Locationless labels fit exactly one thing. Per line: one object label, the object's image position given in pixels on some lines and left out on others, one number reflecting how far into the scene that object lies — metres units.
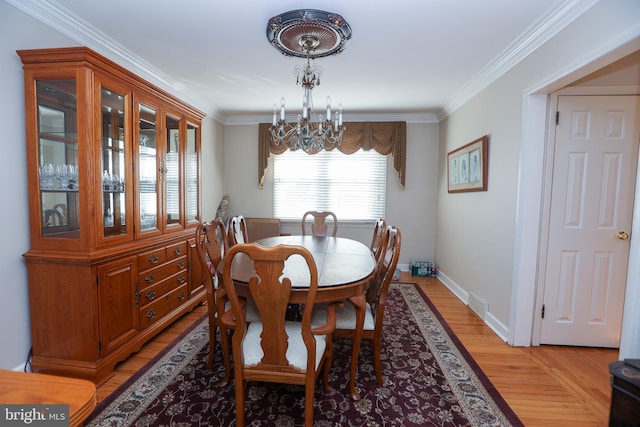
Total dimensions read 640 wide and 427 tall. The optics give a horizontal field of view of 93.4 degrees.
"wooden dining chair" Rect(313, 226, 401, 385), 1.83
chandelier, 1.97
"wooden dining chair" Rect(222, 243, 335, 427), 1.30
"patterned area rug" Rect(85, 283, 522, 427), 1.65
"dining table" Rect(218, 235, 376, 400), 1.61
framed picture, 3.01
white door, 2.30
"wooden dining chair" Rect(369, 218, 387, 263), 2.52
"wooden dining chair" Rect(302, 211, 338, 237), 3.61
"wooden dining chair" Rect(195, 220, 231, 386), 1.89
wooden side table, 0.67
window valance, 4.50
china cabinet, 1.85
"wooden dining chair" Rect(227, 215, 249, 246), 2.56
